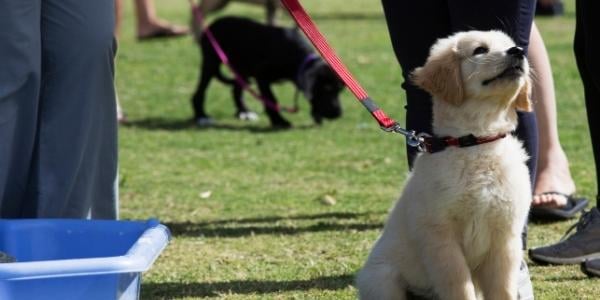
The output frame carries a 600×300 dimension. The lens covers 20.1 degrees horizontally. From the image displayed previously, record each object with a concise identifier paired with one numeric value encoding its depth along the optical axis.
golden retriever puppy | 4.73
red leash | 5.08
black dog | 12.84
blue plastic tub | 4.08
